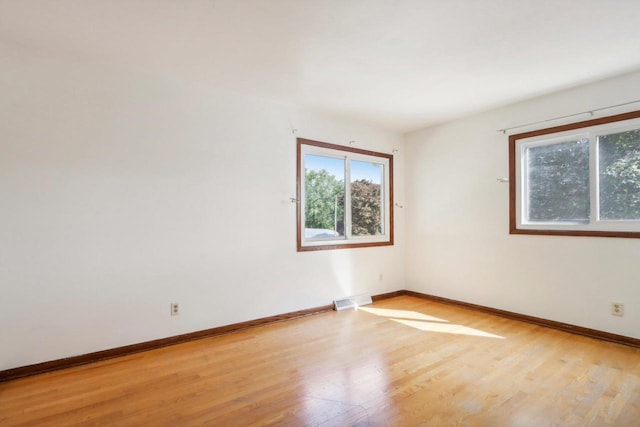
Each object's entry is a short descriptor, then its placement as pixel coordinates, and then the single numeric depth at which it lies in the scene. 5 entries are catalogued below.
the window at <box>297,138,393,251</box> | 3.86
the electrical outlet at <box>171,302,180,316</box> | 2.93
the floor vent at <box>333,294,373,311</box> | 4.03
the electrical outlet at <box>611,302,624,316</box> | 2.90
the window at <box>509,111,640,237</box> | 2.90
